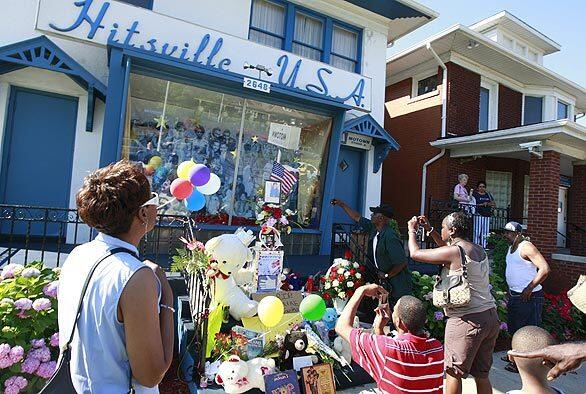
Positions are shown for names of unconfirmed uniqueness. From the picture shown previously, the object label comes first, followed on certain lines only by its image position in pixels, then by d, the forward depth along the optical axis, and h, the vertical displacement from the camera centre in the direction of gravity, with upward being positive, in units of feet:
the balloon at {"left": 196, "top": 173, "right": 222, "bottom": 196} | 13.37 +1.05
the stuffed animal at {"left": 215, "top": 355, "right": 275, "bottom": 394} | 10.44 -4.66
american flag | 26.04 +3.18
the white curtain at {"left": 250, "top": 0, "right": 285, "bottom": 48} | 27.78 +15.47
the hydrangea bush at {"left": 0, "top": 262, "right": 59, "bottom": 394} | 9.04 -3.52
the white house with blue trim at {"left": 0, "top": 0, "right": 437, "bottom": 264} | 19.53 +7.24
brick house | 35.79 +12.97
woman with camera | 10.28 -2.23
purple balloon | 12.39 +1.35
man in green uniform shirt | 15.08 -1.28
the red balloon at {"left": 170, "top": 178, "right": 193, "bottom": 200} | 11.92 +0.79
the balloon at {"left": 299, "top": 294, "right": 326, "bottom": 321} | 11.40 -2.73
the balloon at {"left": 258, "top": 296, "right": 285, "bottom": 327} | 11.50 -2.95
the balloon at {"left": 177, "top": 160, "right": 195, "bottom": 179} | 12.85 +1.56
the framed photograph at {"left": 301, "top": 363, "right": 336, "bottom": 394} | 11.07 -4.93
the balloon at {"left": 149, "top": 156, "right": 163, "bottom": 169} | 21.98 +3.02
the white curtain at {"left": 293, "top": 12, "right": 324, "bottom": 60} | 29.53 +15.50
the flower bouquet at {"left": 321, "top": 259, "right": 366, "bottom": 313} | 16.71 -2.75
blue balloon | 13.21 +0.46
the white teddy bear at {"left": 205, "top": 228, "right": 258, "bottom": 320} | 12.96 -1.98
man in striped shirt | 7.09 -2.48
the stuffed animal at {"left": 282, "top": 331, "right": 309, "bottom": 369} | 11.70 -4.14
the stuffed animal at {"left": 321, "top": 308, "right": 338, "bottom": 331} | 14.74 -3.94
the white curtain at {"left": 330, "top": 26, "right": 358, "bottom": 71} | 31.01 +15.39
